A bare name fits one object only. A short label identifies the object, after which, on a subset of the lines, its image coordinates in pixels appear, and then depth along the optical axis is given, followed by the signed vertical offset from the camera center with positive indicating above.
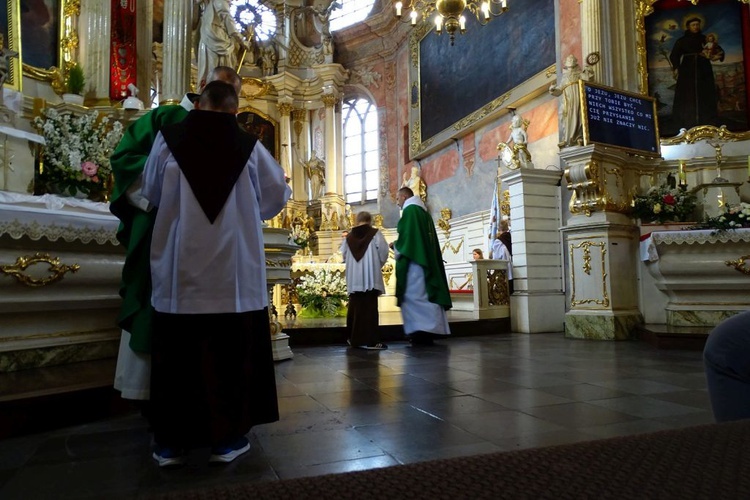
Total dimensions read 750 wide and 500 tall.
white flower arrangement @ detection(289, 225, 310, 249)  15.17 +1.32
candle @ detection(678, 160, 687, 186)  7.40 +1.28
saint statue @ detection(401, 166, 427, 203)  15.07 +2.51
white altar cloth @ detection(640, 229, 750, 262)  5.84 +0.34
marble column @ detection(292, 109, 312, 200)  17.88 +4.45
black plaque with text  7.14 +2.05
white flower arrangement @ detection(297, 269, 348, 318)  8.82 -0.29
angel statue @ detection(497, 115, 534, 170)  9.43 +2.21
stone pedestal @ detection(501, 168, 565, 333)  8.31 +0.33
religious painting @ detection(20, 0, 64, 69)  5.12 +2.42
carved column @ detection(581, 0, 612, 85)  7.99 +3.50
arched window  18.02 +4.23
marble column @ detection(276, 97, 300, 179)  17.58 +4.75
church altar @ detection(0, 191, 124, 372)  3.18 +0.02
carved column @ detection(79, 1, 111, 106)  5.51 +2.37
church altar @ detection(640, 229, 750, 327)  5.92 -0.04
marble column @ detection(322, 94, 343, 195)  17.28 +4.33
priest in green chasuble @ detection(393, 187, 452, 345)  6.56 -0.01
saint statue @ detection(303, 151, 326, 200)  17.50 +3.24
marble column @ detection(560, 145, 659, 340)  6.95 +0.30
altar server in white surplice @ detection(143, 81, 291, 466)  2.19 -0.04
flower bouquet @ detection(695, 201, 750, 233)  5.88 +0.52
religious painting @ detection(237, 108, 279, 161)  17.62 +4.98
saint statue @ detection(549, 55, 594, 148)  7.50 +2.35
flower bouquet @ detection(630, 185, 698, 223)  7.01 +0.83
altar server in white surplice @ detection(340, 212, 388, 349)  6.28 -0.02
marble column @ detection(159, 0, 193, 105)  5.99 +2.60
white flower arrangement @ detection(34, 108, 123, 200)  4.29 +1.03
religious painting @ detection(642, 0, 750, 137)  7.75 +3.00
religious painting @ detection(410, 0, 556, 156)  10.36 +4.62
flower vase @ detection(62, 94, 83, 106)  4.98 +1.69
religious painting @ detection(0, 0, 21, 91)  4.68 +2.17
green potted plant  5.11 +1.89
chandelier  7.05 +3.51
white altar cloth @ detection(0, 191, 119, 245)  3.13 +0.39
